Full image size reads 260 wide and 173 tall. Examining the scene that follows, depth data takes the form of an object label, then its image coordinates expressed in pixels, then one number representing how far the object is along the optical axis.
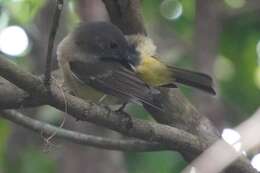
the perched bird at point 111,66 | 7.51
